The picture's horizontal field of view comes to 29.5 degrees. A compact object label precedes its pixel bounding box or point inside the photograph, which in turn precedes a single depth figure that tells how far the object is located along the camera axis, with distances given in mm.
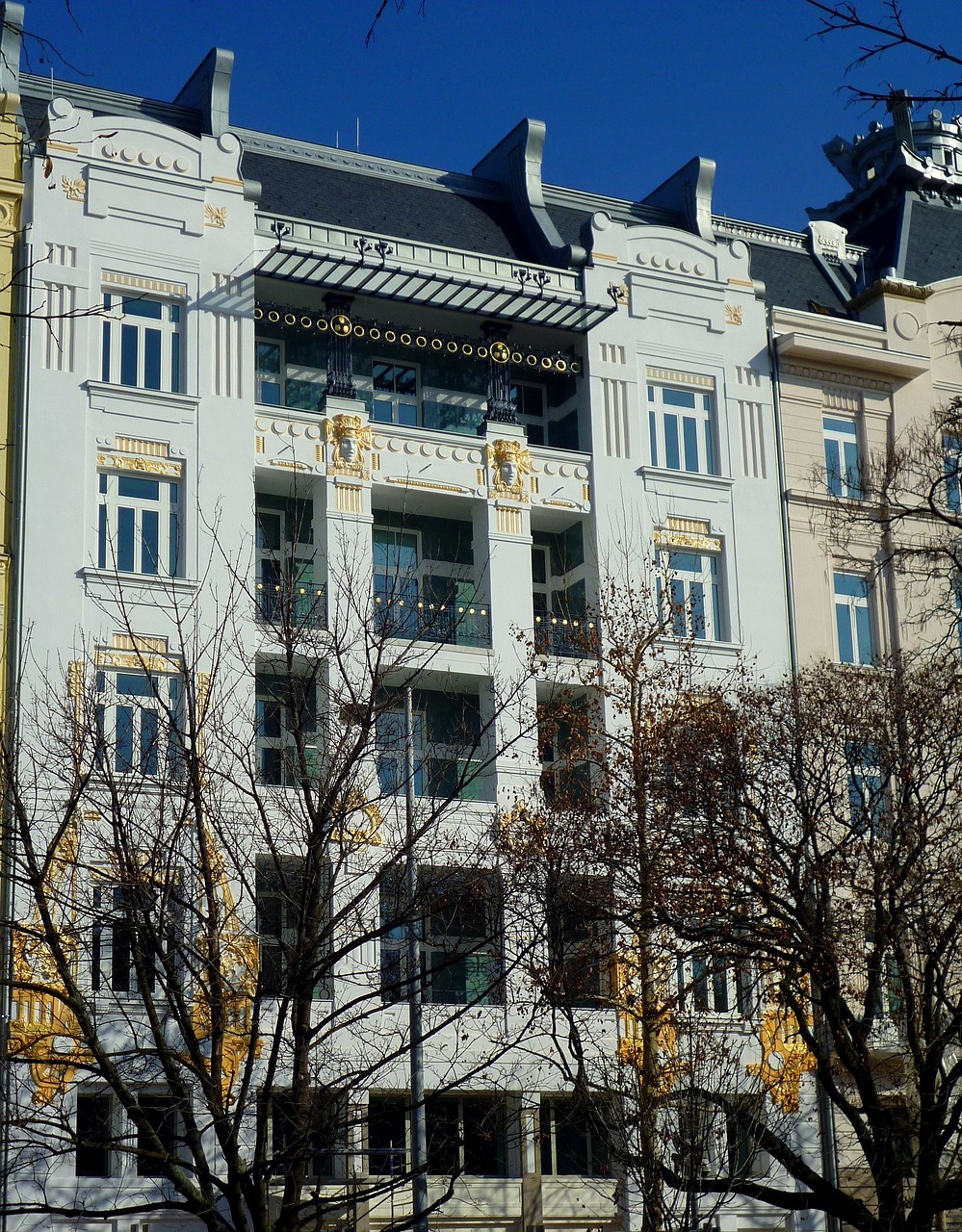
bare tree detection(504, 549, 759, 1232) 25500
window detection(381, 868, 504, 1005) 28719
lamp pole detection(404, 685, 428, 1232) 23438
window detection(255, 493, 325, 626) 35219
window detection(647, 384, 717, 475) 40062
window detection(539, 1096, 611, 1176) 33875
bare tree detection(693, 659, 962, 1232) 25875
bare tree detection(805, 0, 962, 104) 8858
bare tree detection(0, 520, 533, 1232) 16172
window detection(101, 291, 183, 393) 35250
